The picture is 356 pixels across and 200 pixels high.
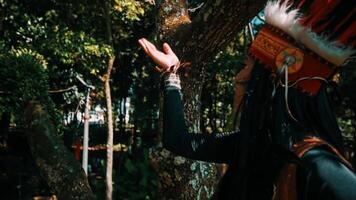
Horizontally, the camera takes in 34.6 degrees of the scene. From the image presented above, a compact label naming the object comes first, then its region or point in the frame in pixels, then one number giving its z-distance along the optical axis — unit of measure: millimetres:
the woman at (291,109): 1275
